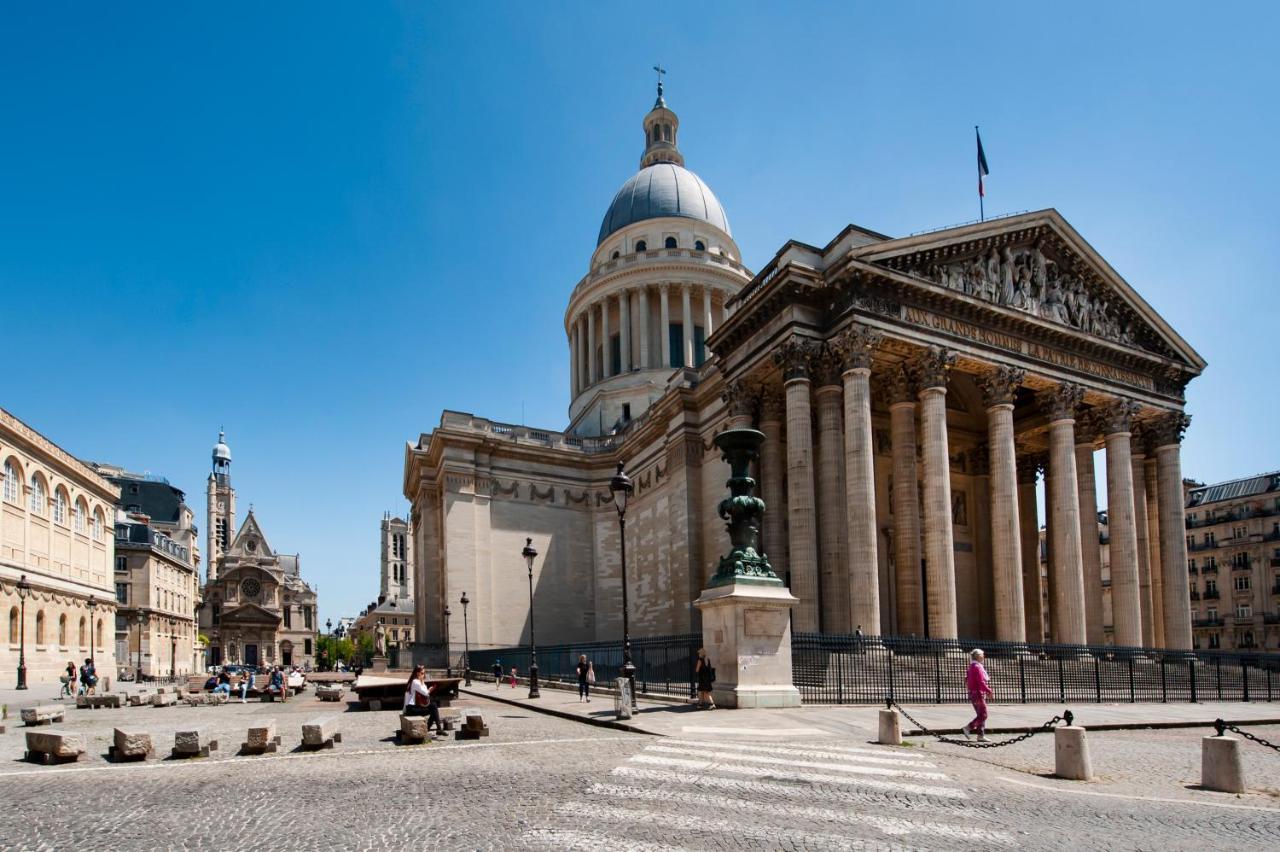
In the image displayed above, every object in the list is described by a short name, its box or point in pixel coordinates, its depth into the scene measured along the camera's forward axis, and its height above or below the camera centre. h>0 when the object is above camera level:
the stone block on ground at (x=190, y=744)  13.66 -3.20
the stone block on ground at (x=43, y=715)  19.17 -3.93
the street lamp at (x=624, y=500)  19.81 +0.74
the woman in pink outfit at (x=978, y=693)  14.88 -2.95
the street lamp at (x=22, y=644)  36.44 -4.38
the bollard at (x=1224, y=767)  10.50 -3.03
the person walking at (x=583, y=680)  24.94 -4.24
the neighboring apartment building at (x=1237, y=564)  62.25 -3.54
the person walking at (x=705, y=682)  19.92 -3.52
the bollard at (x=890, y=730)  14.20 -3.36
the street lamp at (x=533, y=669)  27.28 -4.39
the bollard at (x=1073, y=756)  11.22 -3.04
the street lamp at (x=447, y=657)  43.53 -6.34
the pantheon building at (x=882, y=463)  30.50 +2.87
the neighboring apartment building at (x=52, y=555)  40.94 -0.65
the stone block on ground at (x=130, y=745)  13.30 -3.12
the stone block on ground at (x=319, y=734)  14.33 -3.28
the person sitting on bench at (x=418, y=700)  16.81 -3.19
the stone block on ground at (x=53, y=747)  13.27 -3.13
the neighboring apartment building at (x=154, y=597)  72.81 -5.17
